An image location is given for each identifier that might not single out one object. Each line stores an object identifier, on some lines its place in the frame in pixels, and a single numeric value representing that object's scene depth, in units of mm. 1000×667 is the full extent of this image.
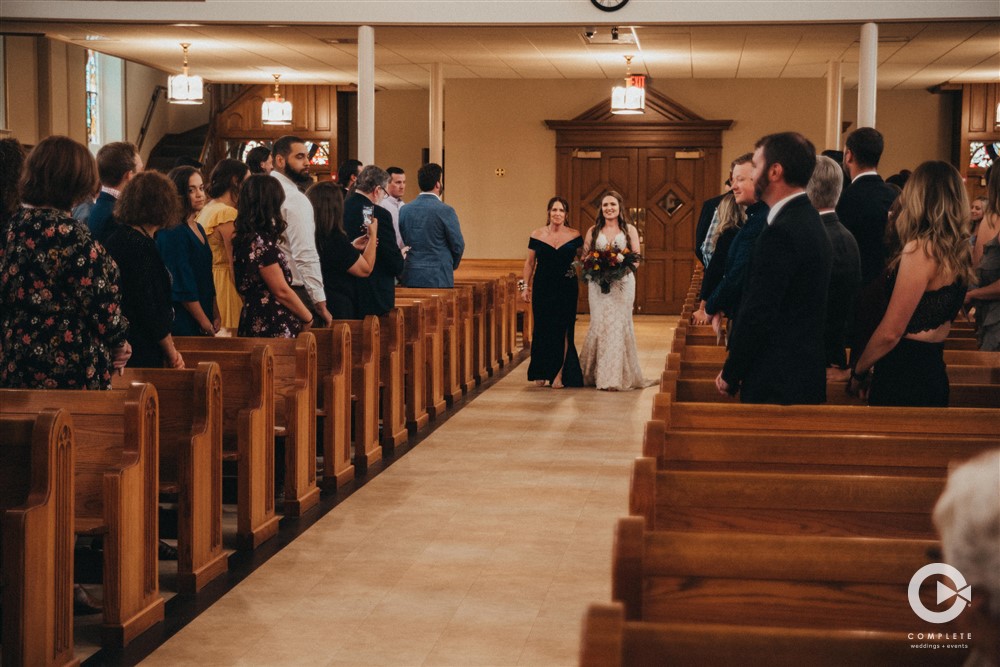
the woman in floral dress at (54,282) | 3816
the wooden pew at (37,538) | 3152
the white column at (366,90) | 10898
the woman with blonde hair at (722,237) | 6289
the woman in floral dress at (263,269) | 5609
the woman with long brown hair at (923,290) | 3896
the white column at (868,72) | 10312
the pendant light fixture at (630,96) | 13750
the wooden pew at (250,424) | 4824
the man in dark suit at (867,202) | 5520
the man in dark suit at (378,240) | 7254
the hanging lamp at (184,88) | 13820
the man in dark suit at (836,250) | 4395
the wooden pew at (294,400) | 5348
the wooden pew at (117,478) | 3684
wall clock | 10430
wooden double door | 16859
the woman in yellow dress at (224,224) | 6348
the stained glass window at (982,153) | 16281
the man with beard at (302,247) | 6008
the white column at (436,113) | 13828
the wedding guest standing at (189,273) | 5711
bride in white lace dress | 9445
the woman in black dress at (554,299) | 9477
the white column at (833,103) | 13344
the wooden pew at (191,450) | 4230
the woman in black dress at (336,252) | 6625
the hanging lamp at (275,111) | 16000
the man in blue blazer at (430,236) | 9227
